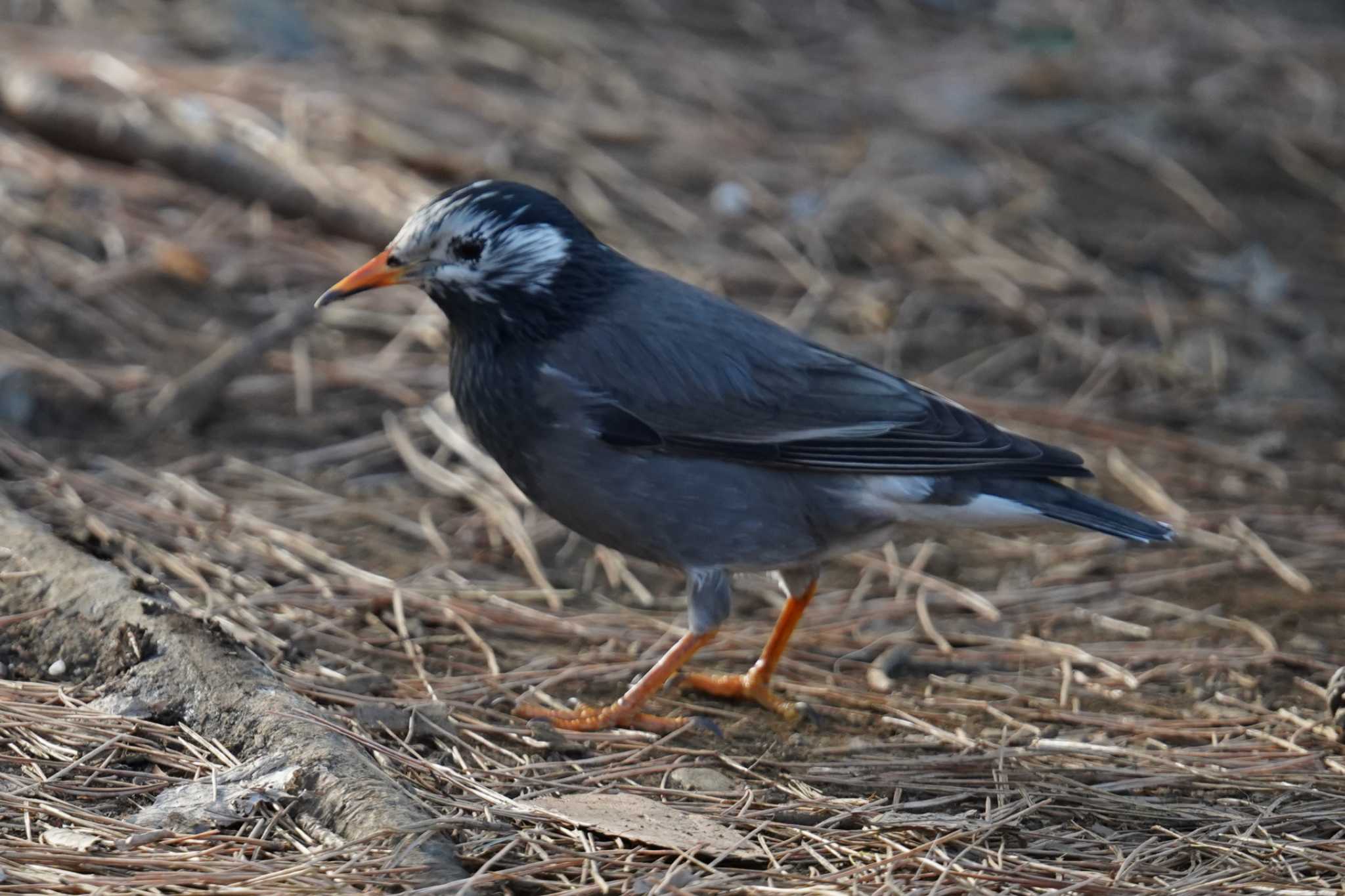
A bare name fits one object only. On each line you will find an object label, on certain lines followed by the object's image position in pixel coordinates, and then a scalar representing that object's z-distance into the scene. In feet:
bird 29.45
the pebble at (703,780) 24.59
